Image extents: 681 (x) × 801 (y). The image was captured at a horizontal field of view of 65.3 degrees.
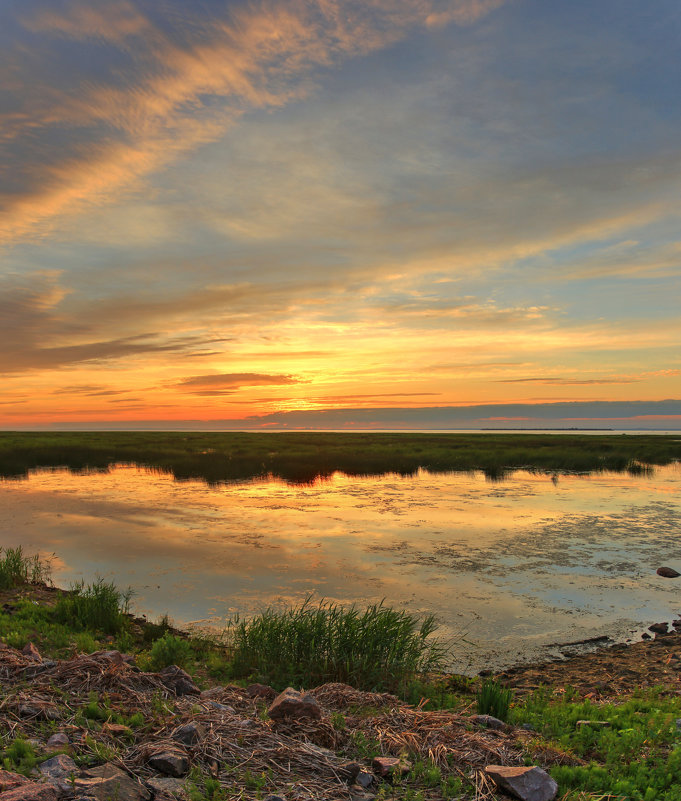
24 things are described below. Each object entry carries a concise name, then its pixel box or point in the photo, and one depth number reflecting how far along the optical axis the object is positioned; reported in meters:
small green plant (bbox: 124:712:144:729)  5.59
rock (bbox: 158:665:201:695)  6.86
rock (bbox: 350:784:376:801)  4.60
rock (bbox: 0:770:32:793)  4.14
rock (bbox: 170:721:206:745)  5.16
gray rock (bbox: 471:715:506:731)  6.43
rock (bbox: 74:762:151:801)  4.23
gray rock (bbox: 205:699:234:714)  6.02
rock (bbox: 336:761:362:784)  4.93
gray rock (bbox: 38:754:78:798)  4.23
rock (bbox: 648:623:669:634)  11.35
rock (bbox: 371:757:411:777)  5.00
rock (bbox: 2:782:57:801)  3.93
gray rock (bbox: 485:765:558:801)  4.70
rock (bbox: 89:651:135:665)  7.27
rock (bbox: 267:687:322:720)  5.81
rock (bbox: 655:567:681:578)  15.22
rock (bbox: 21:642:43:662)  7.63
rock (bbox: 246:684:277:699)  7.08
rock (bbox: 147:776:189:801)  4.45
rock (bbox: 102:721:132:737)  5.32
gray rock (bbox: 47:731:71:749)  5.01
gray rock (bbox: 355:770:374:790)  4.83
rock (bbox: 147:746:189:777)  4.75
